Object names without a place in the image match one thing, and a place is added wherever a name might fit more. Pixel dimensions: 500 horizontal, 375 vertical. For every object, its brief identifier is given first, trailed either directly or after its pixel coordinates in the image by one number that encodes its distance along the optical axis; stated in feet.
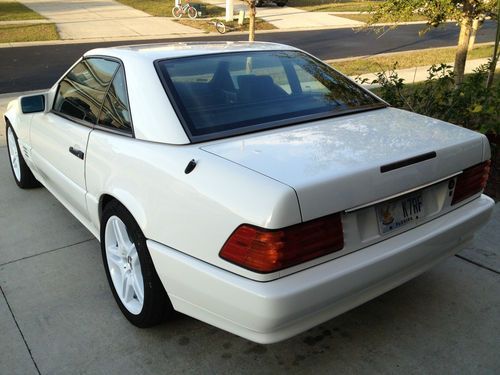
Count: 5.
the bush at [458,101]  15.96
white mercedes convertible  7.00
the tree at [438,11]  19.77
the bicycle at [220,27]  66.08
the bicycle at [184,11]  77.30
